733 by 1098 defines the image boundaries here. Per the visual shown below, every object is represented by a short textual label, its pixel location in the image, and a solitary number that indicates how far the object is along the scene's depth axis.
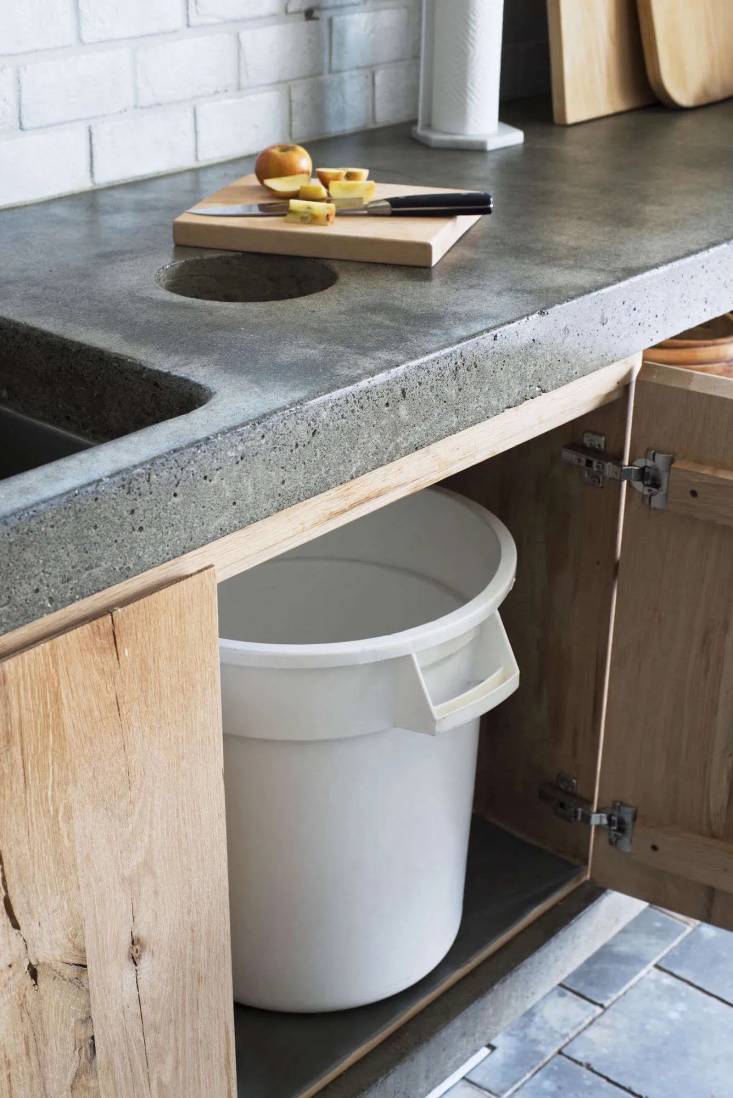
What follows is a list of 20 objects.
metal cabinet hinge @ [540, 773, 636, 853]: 1.60
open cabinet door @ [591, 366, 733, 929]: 1.38
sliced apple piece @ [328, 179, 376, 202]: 1.44
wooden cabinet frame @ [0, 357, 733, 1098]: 0.91
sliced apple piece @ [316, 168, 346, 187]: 1.47
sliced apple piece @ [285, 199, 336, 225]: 1.38
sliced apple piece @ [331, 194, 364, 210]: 1.43
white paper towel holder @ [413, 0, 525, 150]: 1.82
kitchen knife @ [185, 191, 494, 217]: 1.39
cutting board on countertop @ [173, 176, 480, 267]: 1.34
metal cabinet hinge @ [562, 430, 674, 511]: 1.42
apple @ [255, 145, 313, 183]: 1.50
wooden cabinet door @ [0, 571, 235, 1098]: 0.89
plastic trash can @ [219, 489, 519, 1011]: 1.24
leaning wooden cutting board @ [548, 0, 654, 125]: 1.94
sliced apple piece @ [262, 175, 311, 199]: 1.46
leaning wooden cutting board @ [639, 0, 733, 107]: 2.04
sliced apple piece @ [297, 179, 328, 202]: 1.43
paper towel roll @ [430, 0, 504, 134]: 1.81
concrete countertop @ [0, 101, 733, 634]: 0.90
